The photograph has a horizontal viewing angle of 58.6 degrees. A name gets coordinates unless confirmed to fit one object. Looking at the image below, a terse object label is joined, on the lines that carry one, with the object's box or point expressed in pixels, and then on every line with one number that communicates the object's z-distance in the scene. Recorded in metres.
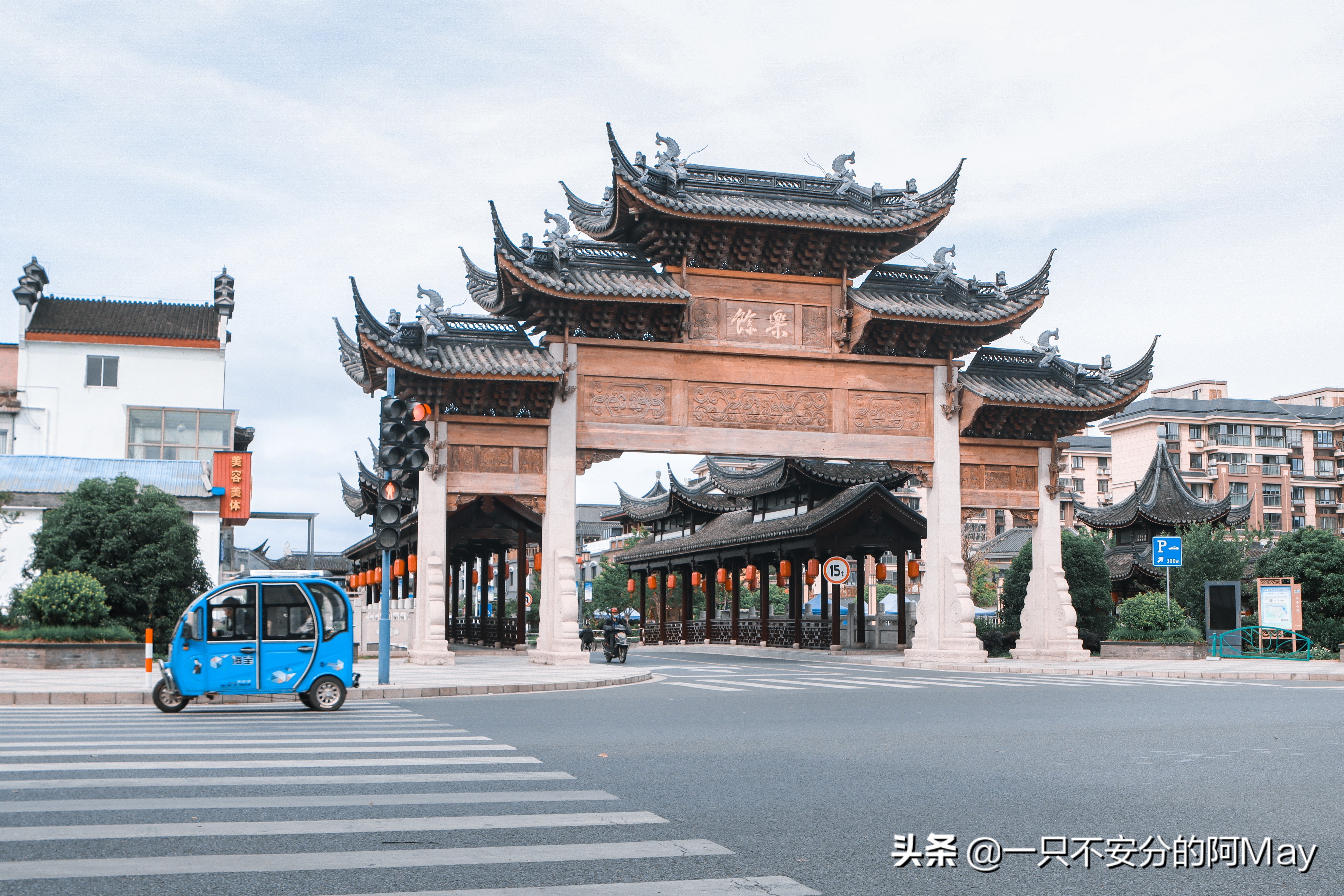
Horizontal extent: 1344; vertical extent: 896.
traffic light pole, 17.27
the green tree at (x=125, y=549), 25.62
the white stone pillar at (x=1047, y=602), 28.19
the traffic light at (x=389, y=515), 17.42
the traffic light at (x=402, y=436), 17.61
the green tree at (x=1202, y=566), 39.59
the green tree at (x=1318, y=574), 31.91
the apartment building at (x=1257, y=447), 86.44
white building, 44.75
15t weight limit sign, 33.94
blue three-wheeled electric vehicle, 14.43
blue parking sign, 30.38
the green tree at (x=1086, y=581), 36.81
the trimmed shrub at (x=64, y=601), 23.20
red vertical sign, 37.50
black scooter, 28.11
